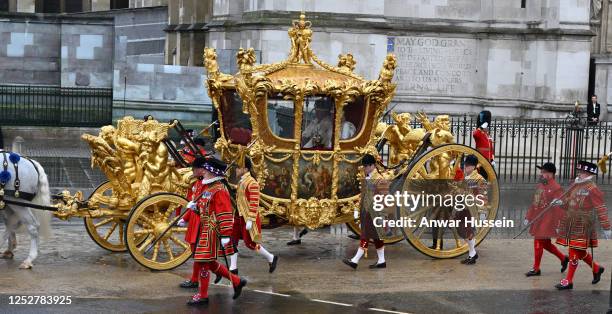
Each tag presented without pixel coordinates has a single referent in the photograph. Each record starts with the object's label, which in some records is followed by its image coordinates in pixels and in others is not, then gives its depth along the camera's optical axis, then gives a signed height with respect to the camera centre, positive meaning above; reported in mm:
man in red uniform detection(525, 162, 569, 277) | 13133 -1602
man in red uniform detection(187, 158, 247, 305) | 11477 -1592
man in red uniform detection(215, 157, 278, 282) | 12609 -1657
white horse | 13250 -1568
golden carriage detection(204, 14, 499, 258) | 13742 -777
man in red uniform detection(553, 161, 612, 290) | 12758 -1578
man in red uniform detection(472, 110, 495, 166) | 18062 -1036
